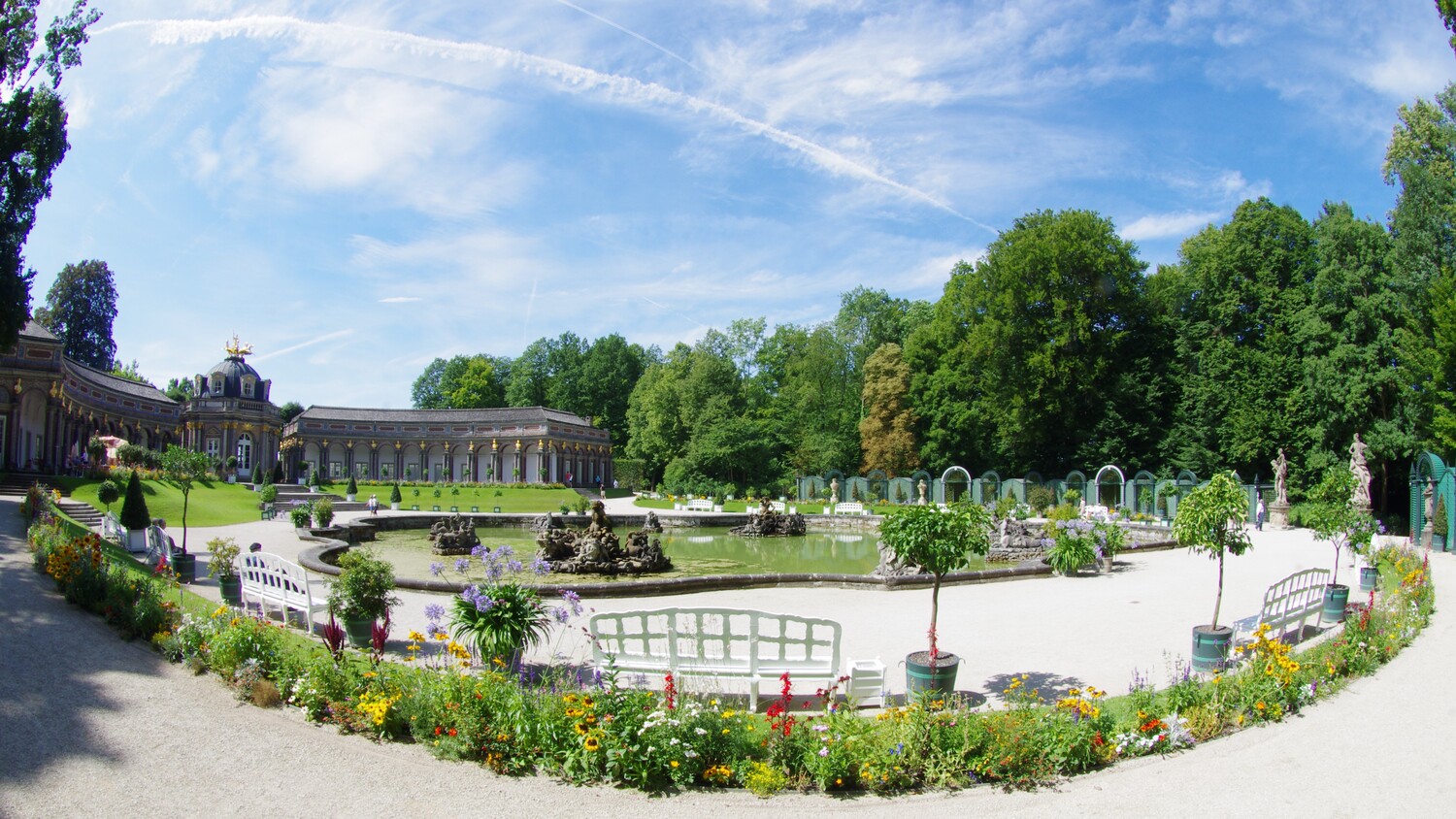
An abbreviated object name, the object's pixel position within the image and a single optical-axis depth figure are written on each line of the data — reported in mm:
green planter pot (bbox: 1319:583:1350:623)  11203
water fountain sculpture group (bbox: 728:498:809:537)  28656
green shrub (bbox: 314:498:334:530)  24672
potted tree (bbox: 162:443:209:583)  18297
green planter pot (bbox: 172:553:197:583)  12914
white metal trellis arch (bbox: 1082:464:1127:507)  36031
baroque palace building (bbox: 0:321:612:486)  32562
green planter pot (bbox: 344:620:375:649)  8539
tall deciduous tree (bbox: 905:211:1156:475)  38281
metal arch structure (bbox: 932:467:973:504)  41375
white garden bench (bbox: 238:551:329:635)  9320
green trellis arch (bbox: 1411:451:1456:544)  21266
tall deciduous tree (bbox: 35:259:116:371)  63531
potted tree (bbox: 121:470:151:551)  16266
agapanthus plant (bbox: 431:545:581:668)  6926
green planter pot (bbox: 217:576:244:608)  10953
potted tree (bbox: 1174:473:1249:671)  8406
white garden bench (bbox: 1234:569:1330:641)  9102
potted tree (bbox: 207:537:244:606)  10953
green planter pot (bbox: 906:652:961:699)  6984
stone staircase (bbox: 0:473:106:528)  21438
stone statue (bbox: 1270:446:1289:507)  31781
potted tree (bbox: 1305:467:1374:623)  13109
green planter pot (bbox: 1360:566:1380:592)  13636
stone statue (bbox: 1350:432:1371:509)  24623
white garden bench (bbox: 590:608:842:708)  7109
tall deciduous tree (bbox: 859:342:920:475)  46000
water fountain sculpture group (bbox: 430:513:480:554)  20812
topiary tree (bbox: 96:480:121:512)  22281
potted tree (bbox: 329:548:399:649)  8320
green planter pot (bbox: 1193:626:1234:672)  8352
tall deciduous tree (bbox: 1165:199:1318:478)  34250
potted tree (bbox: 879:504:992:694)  7121
